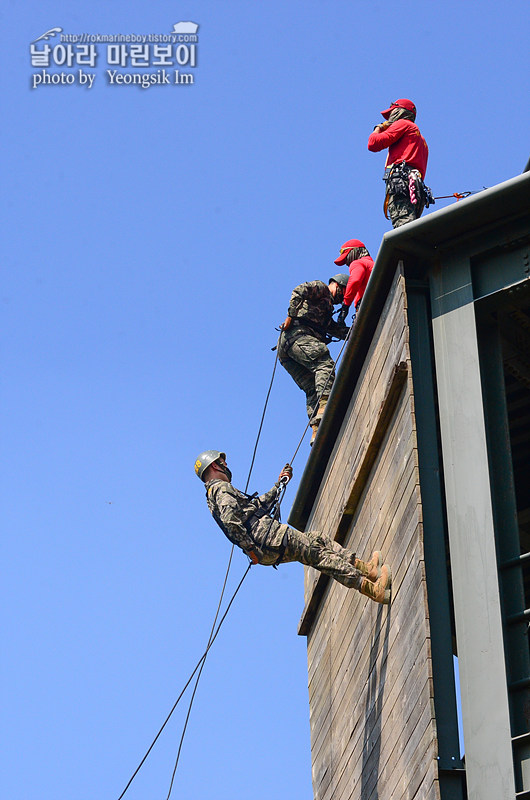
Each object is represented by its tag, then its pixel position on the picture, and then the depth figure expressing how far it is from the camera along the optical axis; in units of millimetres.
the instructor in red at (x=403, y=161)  14727
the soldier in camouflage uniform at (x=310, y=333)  16828
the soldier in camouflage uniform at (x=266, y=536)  11492
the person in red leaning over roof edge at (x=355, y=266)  16266
